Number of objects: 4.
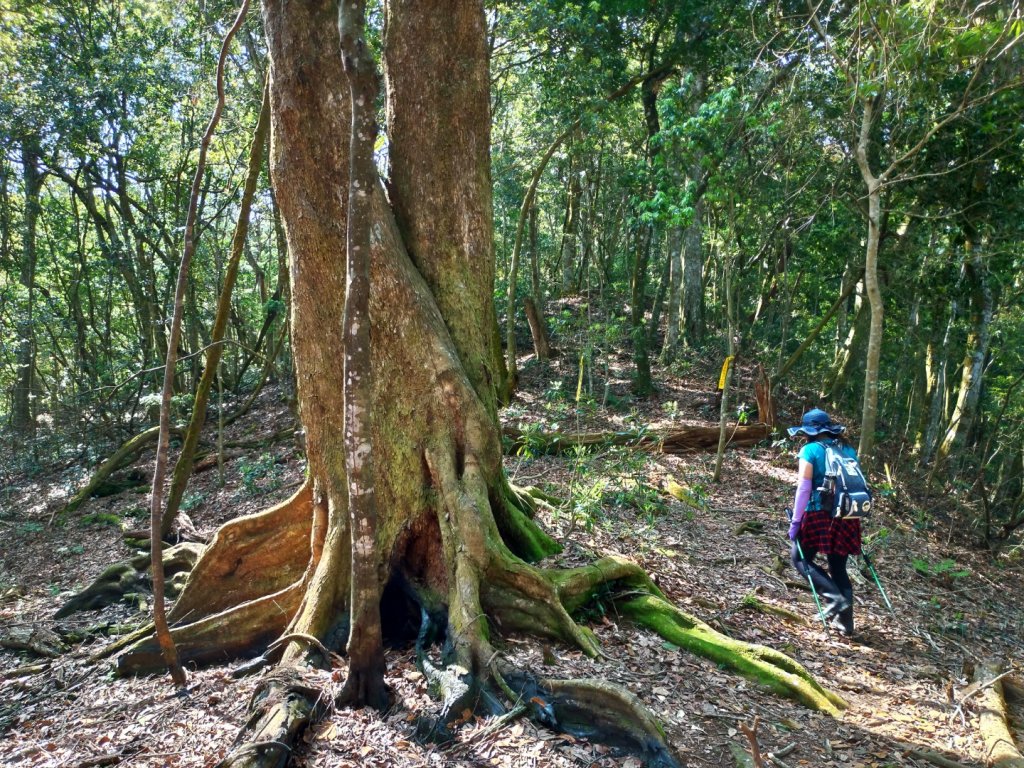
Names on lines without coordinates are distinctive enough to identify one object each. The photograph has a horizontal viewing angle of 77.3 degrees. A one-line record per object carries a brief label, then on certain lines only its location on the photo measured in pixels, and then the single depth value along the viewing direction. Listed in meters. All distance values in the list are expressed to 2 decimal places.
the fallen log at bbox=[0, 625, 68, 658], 6.45
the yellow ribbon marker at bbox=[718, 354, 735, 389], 10.44
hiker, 6.10
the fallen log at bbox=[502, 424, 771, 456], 10.58
